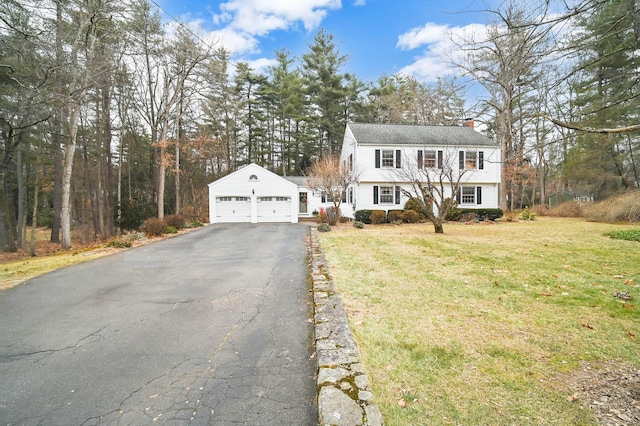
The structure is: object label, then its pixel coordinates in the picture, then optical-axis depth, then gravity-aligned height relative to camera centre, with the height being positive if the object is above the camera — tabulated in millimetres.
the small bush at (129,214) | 18359 -226
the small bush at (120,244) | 10828 -1262
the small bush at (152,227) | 13688 -829
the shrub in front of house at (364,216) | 18906 -548
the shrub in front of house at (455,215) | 18656 -556
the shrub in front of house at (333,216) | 17781 -497
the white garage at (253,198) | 20625 +822
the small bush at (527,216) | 19141 -688
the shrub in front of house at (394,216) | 18609 -567
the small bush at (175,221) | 15580 -609
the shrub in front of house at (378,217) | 18312 -604
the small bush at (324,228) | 14641 -1022
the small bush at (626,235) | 9852 -1092
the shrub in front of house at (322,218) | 18750 -652
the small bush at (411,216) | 18609 -577
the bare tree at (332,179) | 17250 +1815
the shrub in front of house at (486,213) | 19666 -471
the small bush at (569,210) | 19488 -332
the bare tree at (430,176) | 17578 +2083
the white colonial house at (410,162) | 19734 +3033
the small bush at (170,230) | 14625 -1028
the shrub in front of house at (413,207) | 18516 +7
